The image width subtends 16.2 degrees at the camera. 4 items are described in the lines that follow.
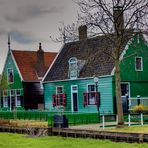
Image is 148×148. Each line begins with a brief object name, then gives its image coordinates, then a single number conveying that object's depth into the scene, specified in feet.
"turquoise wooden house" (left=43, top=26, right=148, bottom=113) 140.05
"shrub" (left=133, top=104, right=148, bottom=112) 119.16
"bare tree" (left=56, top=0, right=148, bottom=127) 99.30
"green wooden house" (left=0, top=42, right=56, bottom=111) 183.21
